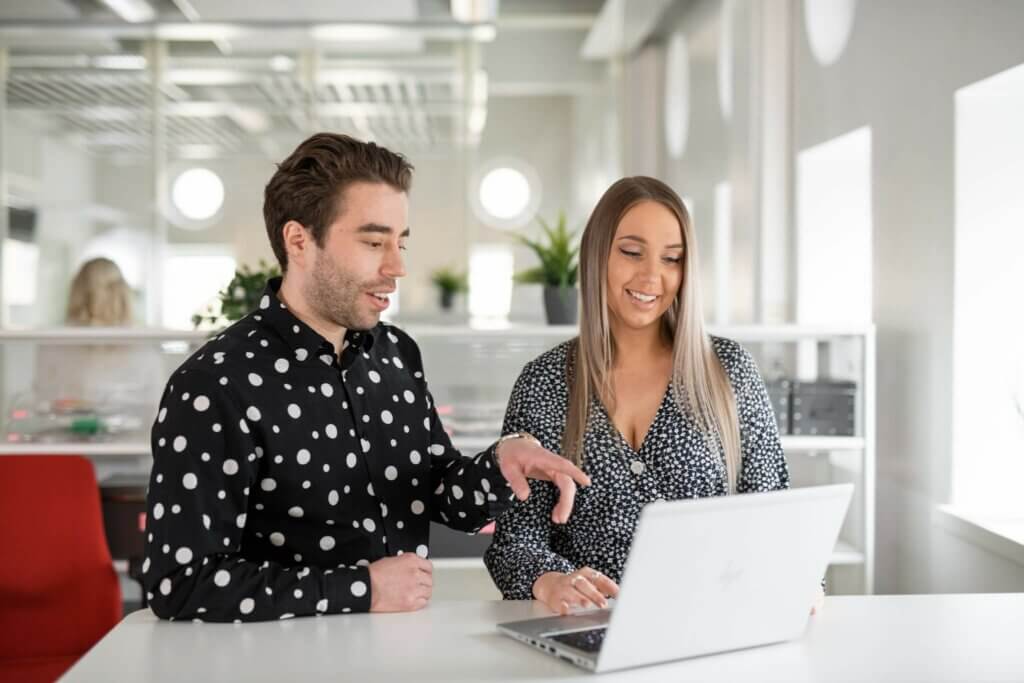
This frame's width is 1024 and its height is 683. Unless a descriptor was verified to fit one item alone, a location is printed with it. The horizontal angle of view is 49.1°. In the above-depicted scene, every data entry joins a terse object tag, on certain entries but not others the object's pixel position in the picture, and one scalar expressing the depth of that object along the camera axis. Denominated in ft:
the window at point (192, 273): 24.68
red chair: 9.14
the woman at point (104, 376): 13.12
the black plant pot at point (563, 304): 13.23
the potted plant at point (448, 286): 24.67
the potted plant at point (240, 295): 12.51
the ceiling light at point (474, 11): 20.99
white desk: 4.81
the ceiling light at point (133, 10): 19.77
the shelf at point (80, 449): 12.55
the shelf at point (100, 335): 12.60
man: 5.46
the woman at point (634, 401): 6.90
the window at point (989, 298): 10.87
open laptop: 4.53
